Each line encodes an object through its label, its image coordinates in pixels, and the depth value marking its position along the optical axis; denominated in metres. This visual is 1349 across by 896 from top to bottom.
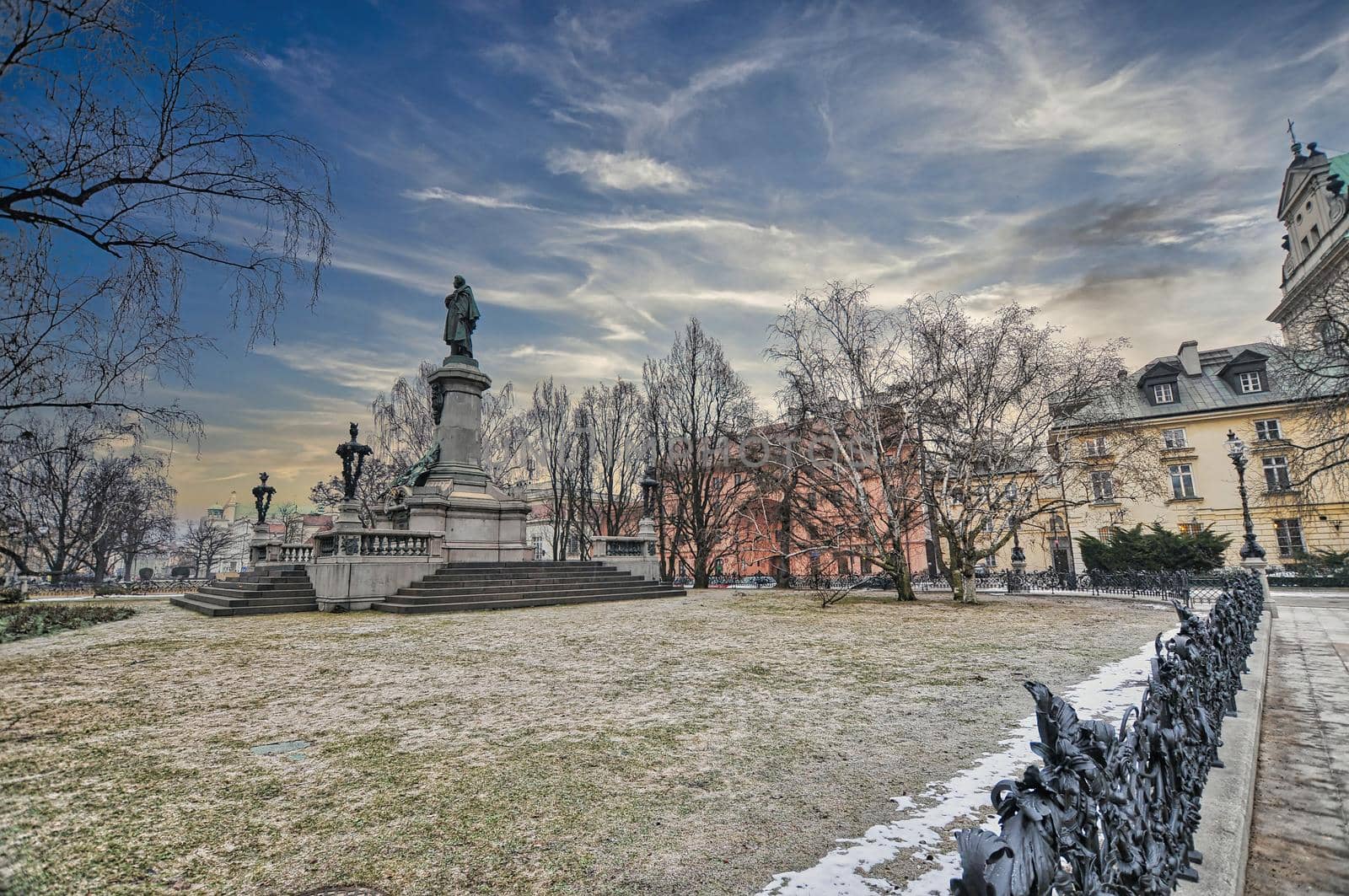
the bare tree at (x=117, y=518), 32.12
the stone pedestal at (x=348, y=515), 16.50
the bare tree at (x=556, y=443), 36.88
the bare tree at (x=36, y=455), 5.08
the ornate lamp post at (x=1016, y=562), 19.72
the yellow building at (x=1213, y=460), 32.78
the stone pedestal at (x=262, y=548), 21.19
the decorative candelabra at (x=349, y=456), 18.72
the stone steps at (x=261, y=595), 15.61
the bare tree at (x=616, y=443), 35.09
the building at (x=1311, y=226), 30.46
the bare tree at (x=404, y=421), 35.38
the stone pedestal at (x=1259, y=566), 16.88
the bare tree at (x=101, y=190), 3.04
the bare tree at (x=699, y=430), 31.50
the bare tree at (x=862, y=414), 19.97
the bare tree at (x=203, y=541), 51.28
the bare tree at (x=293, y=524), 30.27
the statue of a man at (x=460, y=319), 21.97
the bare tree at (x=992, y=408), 19.12
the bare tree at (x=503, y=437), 36.94
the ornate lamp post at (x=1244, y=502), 18.34
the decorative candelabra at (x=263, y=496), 25.52
